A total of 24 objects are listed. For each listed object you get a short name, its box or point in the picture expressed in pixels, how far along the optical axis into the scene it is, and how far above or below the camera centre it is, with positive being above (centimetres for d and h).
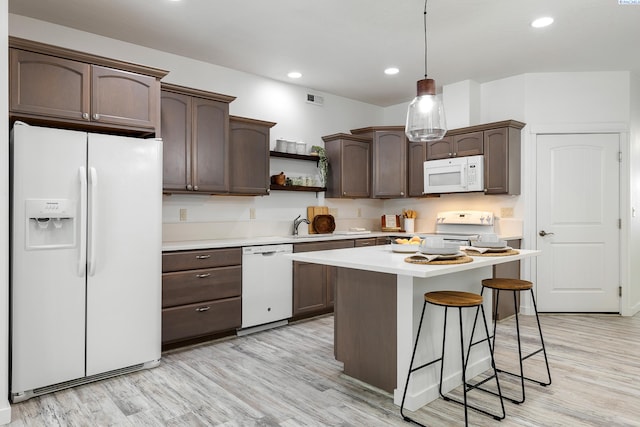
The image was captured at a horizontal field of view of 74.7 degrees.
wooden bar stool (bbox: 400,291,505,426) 227 -48
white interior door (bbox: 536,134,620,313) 472 -9
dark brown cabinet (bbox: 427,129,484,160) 484 +82
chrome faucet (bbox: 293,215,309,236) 495 -11
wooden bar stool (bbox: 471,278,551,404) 261 -47
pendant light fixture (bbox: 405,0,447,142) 258 +62
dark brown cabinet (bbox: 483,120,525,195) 462 +63
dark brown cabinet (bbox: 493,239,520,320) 438 -68
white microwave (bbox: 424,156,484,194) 477 +46
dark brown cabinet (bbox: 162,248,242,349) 343 -70
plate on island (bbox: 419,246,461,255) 248 -22
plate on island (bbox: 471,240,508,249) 283 -21
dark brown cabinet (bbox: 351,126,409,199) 547 +69
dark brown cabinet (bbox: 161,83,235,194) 368 +68
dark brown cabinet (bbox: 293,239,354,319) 436 -76
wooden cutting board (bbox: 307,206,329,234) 514 +2
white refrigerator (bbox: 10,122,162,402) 259 -29
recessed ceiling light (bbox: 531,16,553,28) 339 +158
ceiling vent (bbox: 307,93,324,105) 530 +147
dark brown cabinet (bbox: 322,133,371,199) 523 +62
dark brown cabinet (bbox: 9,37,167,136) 266 +85
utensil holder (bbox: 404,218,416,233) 573 -15
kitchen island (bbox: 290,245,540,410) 240 -67
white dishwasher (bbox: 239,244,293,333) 395 -70
